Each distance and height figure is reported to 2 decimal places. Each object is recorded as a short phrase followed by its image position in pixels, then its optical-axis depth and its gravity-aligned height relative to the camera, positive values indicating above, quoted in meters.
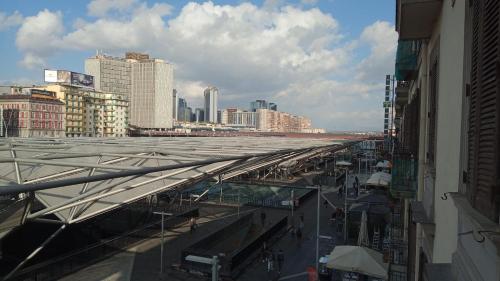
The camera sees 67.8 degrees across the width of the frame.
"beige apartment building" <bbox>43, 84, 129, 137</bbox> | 90.06 +5.08
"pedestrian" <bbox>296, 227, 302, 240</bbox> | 20.96 -5.63
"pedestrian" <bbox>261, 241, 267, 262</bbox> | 17.72 -5.77
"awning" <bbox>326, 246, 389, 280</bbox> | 12.90 -4.51
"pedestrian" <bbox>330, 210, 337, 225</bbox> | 24.42 -5.55
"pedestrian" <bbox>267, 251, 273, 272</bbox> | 15.98 -5.62
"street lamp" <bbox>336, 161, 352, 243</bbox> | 20.49 -5.44
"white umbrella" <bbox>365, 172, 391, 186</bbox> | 27.06 -3.27
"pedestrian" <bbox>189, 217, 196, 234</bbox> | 22.20 -5.63
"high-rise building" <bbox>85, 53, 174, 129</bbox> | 142.38 +17.57
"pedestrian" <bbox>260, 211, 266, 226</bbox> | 23.49 -5.42
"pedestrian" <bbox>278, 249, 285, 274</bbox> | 16.41 -5.60
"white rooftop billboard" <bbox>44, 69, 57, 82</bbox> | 96.25 +14.20
